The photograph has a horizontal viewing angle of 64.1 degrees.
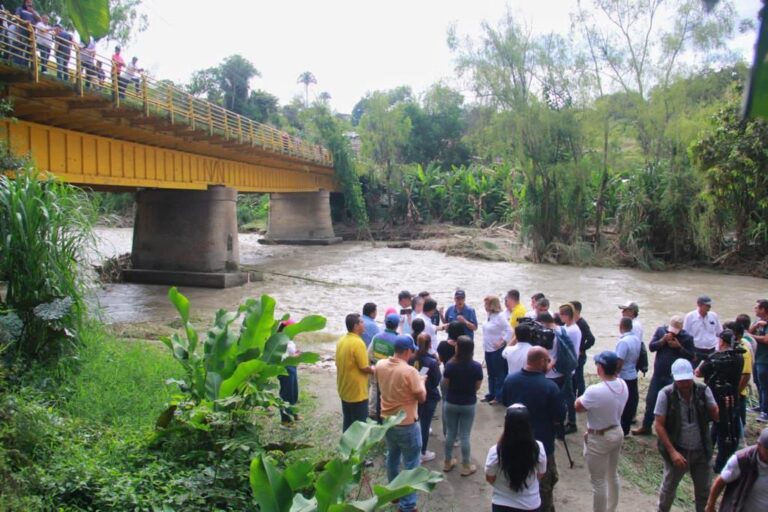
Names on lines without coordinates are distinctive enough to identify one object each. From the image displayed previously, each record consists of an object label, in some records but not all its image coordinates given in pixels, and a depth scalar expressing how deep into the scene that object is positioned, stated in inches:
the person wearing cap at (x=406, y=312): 319.3
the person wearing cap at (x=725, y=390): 228.7
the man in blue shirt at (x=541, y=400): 193.3
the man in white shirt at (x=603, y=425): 198.2
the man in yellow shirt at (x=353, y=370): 237.9
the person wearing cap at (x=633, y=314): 280.1
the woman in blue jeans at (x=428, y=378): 246.1
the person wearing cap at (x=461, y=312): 333.7
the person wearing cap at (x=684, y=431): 198.7
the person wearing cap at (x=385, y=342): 252.4
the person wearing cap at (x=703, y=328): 309.0
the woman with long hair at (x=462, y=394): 227.9
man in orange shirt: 213.5
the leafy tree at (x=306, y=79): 4333.2
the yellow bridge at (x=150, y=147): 489.1
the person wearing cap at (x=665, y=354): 266.5
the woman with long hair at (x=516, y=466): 160.1
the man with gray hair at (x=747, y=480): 157.9
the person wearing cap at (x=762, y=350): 291.4
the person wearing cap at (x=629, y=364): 267.5
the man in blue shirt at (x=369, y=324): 286.8
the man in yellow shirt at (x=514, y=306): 321.7
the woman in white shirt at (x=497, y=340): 313.6
